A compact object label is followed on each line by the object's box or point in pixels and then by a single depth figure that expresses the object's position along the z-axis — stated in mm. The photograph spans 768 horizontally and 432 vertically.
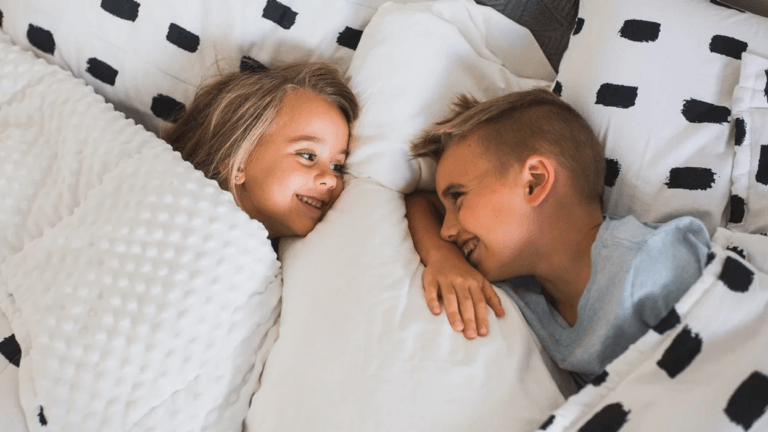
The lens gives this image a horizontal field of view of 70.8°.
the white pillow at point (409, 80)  1031
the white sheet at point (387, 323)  717
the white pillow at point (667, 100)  904
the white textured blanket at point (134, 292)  773
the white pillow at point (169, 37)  1145
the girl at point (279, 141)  1024
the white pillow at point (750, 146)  873
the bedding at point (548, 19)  1176
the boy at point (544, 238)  796
